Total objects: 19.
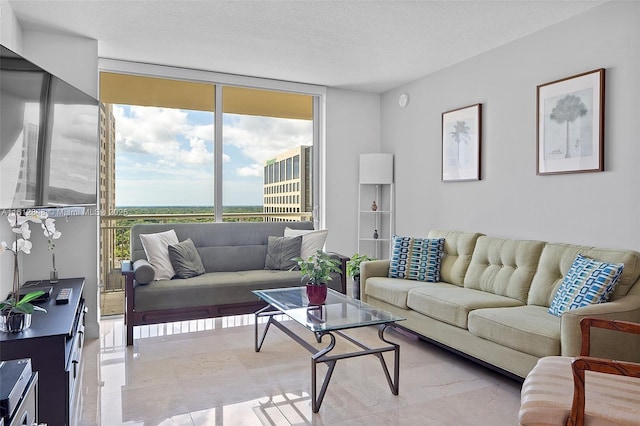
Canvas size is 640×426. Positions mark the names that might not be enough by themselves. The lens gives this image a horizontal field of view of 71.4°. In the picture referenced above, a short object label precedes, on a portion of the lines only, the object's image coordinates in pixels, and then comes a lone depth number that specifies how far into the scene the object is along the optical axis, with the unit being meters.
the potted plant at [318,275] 3.17
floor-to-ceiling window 4.62
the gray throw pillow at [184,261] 4.06
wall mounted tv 2.33
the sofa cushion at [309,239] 4.66
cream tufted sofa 2.51
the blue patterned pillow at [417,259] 4.08
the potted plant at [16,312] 2.20
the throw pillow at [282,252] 4.55
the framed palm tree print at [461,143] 4.28
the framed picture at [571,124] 3.19
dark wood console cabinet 2.10
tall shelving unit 5.47
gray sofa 3.68
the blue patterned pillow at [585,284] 2.66
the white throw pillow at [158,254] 3.95
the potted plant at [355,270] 4.50
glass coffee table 2.53
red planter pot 3.17
